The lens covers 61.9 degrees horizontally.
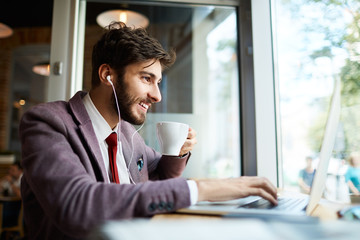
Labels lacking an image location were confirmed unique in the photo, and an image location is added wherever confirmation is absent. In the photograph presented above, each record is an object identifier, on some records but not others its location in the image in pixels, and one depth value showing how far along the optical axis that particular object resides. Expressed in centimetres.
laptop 68
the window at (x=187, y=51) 184
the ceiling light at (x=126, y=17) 219
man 68
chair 388
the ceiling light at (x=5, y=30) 414
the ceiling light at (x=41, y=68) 540
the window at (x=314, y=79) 125
